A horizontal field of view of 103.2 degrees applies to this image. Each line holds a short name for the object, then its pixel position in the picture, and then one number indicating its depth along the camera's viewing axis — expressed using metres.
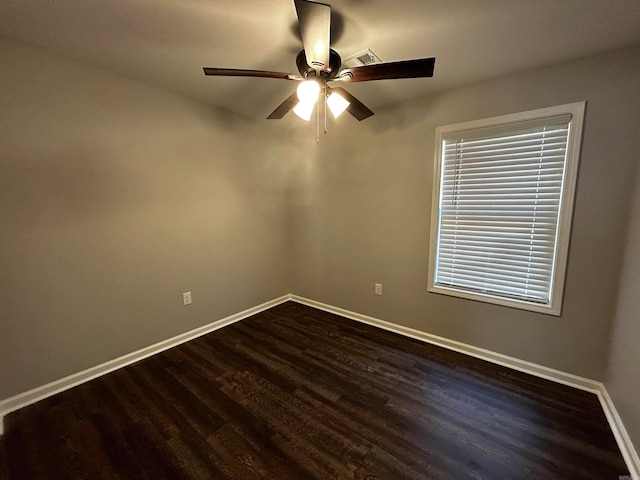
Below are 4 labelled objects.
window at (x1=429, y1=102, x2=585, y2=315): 1.83
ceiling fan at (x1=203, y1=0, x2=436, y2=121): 1.12
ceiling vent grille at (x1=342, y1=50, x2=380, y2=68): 1.73
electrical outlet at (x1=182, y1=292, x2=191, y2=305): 2.51
